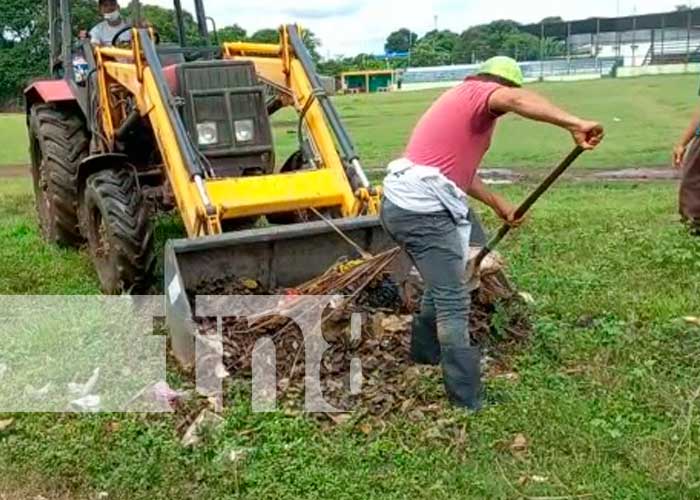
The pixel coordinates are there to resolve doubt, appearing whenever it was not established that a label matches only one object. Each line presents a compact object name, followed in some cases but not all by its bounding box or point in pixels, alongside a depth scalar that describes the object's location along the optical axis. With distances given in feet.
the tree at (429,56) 315.37
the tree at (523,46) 301.80
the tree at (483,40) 305.94
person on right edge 29.94
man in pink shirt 16.71
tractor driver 28.04
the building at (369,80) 239.93
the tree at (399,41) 392.74
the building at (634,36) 291.99
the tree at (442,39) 334.71
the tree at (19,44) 158.51
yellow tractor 21.07
